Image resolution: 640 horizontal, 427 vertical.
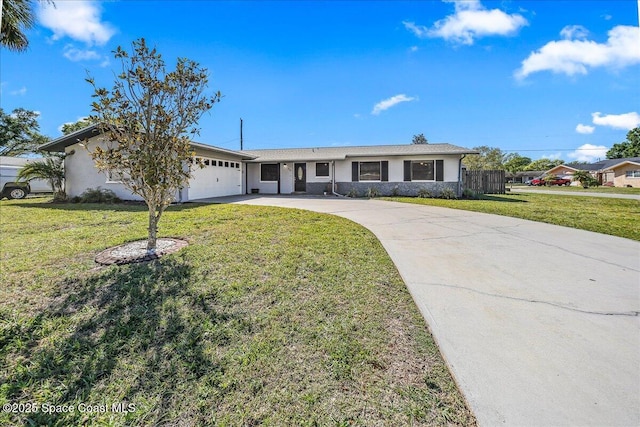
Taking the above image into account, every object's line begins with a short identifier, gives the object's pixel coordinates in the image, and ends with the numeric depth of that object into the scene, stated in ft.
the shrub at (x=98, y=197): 41.86
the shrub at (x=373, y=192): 54.30
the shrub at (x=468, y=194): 52.63
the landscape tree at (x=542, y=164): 229.66
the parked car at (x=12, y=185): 52.60
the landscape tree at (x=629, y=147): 170.40
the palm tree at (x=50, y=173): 44.19
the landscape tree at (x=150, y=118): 14.23
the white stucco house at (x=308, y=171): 44.32
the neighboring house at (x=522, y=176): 182.44
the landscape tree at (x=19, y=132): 96.32
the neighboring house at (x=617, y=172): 111.65
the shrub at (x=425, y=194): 52.75
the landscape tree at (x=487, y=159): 130.31
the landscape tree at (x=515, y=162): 194.49
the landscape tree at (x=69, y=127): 99.12
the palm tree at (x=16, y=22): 26.58
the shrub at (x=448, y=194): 51.16
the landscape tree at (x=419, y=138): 153.79
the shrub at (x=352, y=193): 54.49
